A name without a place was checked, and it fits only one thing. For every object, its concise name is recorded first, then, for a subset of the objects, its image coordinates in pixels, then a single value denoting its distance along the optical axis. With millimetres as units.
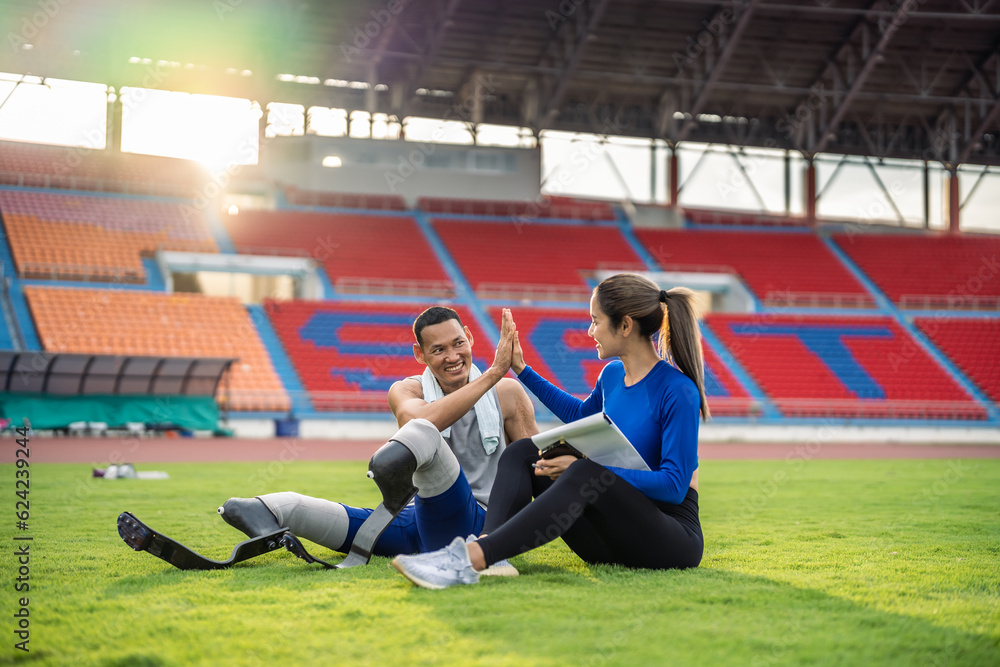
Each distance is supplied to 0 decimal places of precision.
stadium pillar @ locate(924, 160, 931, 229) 30938
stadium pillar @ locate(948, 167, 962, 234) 30312
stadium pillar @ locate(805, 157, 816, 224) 29688
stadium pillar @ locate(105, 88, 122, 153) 26158
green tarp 16359
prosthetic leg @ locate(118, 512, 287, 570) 3488
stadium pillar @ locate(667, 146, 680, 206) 29516
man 3281
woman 3162
